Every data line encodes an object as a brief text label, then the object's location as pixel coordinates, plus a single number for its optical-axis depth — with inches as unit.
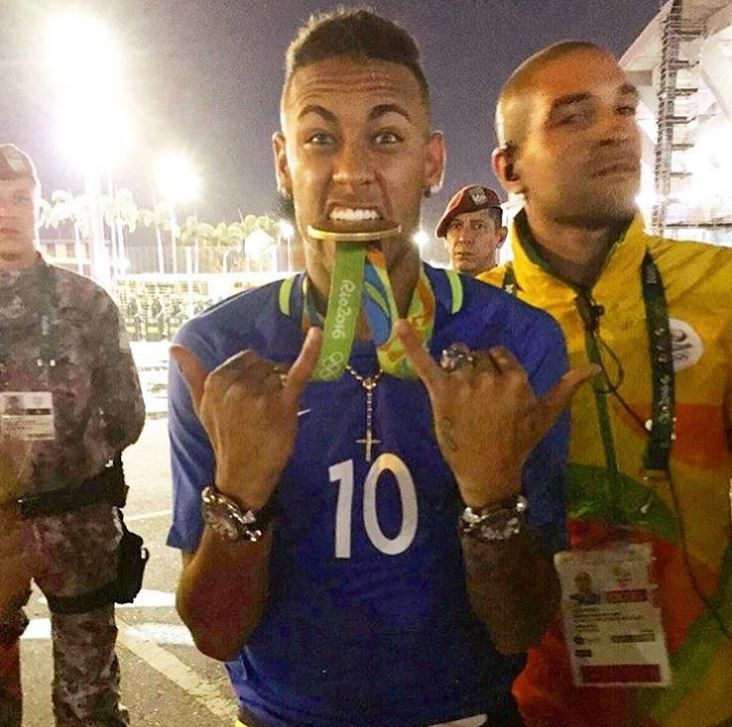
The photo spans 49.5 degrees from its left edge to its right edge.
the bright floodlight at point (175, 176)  1159.3
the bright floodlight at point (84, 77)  451.5
